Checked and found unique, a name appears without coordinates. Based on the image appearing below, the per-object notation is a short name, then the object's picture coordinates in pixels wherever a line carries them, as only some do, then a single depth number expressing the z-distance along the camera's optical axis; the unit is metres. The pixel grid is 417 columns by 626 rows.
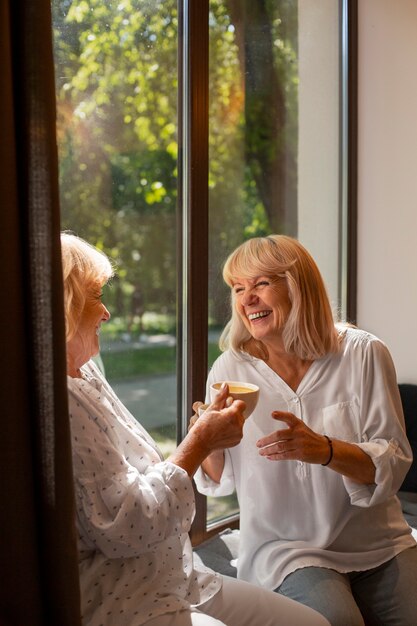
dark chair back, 2.67
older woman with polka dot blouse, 1.24
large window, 2.04
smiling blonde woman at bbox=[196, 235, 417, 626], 1.69
